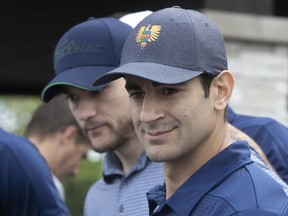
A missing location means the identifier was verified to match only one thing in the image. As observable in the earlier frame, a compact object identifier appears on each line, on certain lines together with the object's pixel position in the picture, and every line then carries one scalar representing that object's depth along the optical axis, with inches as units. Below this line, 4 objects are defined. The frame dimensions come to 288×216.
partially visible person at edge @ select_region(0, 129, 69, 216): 152.9
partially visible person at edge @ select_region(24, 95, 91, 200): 218.1
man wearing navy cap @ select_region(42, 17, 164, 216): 131.7
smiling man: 88.5
